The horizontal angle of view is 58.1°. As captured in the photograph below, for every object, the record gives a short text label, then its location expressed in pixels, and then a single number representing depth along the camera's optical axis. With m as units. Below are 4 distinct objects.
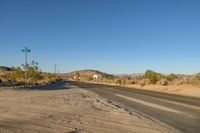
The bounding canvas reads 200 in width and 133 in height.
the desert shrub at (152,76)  38.08
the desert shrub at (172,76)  42.77
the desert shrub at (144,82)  37.08
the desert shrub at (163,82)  33.91
